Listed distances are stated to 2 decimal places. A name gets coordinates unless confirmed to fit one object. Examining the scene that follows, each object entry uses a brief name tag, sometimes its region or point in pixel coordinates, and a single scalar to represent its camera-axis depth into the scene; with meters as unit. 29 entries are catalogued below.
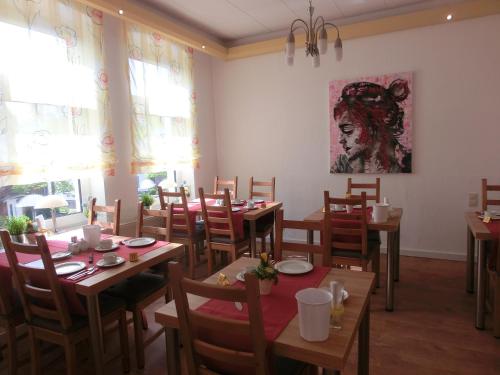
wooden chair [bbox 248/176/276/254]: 3.69
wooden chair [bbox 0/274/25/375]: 1.98
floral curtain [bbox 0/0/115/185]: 2.54
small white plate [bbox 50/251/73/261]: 2.09
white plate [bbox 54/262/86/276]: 1.87
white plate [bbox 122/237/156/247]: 2.33
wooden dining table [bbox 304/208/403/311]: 2.64
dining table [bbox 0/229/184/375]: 1.75
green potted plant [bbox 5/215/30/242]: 2.31
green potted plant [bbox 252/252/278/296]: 1.46
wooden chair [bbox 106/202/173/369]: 2.12
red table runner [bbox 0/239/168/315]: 1.78
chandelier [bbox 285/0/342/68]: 2.62
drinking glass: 1.24
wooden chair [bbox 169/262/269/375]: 1.11
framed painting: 3.88
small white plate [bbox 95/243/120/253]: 2.24
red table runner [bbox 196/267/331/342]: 1.26
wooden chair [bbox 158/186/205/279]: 3.30
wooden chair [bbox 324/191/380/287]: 2.63
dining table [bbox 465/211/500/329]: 2.29
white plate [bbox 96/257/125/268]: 1.94
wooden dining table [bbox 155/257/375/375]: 1.09
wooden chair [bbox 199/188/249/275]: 3.22
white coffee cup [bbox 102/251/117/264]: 1.99
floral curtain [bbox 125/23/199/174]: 3.60
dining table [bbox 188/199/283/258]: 3.27
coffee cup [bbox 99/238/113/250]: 2.28
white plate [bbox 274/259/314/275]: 1.71
